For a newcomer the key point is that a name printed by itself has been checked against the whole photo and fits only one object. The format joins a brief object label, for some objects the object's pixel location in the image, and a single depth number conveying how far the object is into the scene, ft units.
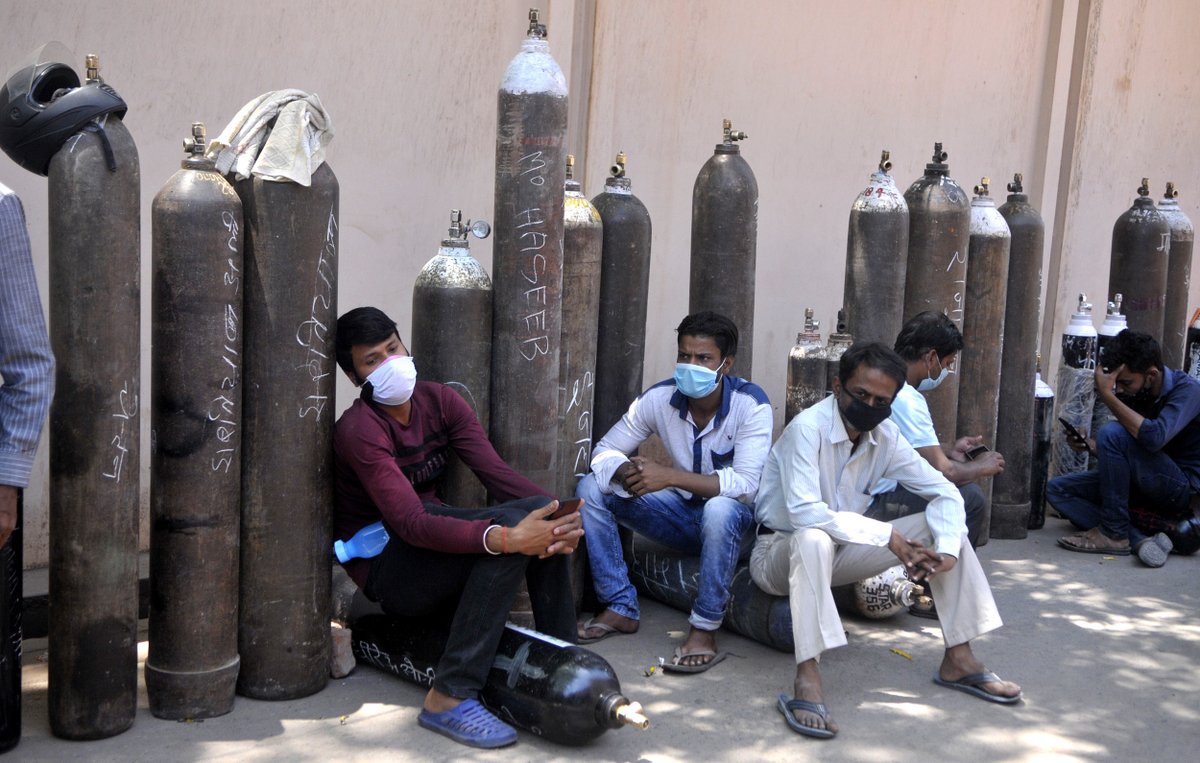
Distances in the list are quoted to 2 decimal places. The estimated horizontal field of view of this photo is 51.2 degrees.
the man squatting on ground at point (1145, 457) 19.81
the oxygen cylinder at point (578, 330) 15.74
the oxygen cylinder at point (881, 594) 16.10
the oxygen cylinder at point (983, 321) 20.13
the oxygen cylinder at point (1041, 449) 21.48
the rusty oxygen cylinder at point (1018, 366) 21.02
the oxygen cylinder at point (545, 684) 12.01
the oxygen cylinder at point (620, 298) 16.81
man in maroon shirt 12.41
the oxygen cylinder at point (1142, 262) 23.34
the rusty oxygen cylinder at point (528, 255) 14.58
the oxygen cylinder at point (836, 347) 17.02
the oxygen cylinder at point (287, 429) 12.48
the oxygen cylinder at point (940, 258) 19.31
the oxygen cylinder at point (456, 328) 14.55
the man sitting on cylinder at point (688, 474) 15.07
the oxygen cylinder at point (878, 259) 18.70
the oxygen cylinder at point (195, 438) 11.92
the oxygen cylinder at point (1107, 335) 22.51
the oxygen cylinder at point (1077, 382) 22.04
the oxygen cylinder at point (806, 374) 17.19
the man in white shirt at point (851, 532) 13.52
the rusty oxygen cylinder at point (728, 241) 17.48
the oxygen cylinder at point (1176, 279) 23.90
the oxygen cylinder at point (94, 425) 11.28
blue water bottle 13.23
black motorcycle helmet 11.19
